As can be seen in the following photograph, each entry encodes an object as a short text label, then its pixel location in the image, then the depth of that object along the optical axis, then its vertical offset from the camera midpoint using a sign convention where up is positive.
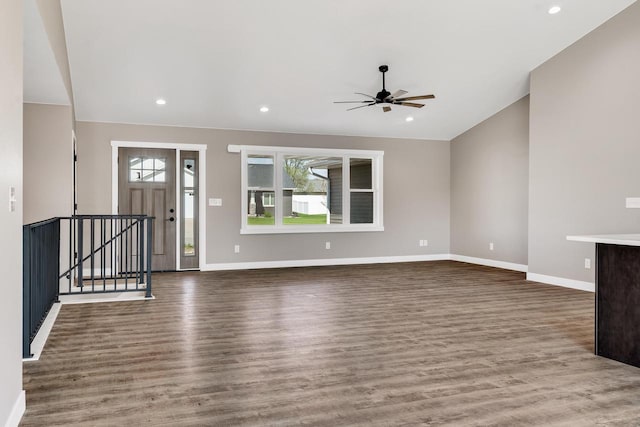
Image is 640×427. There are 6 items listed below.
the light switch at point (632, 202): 5.42 +0.12
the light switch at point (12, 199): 2.25 +0.06
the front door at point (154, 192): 7.77 +0.33
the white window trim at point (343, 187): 8.26 +0.46
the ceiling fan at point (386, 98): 6.06 +1.48
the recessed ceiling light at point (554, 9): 5.31 +2.31
